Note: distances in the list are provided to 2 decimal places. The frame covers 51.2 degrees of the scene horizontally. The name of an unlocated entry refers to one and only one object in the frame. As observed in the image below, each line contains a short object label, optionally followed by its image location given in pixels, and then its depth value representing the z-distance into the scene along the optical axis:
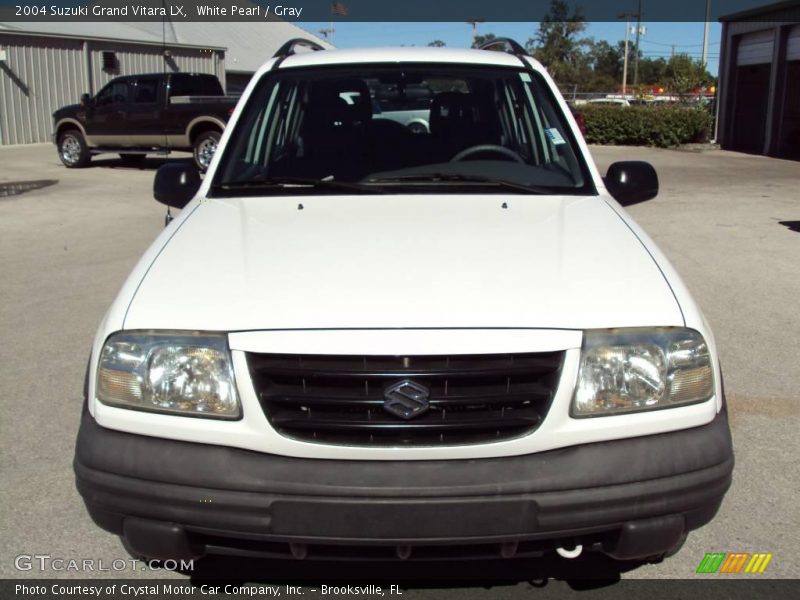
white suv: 2.16
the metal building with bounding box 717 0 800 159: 20.30
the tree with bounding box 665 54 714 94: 28.48
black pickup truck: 16.31
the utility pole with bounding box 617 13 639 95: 64.25
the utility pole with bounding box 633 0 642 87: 57.88
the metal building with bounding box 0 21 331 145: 23.12
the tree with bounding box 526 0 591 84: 77.12
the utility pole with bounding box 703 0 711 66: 34.27
